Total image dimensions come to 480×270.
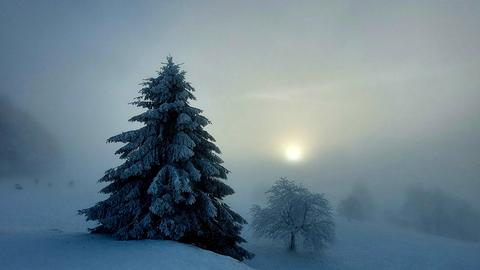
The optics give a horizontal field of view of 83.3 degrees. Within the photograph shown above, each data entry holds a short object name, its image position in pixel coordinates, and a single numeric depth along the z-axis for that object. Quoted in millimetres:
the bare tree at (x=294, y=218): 34906
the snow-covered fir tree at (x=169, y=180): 13906
